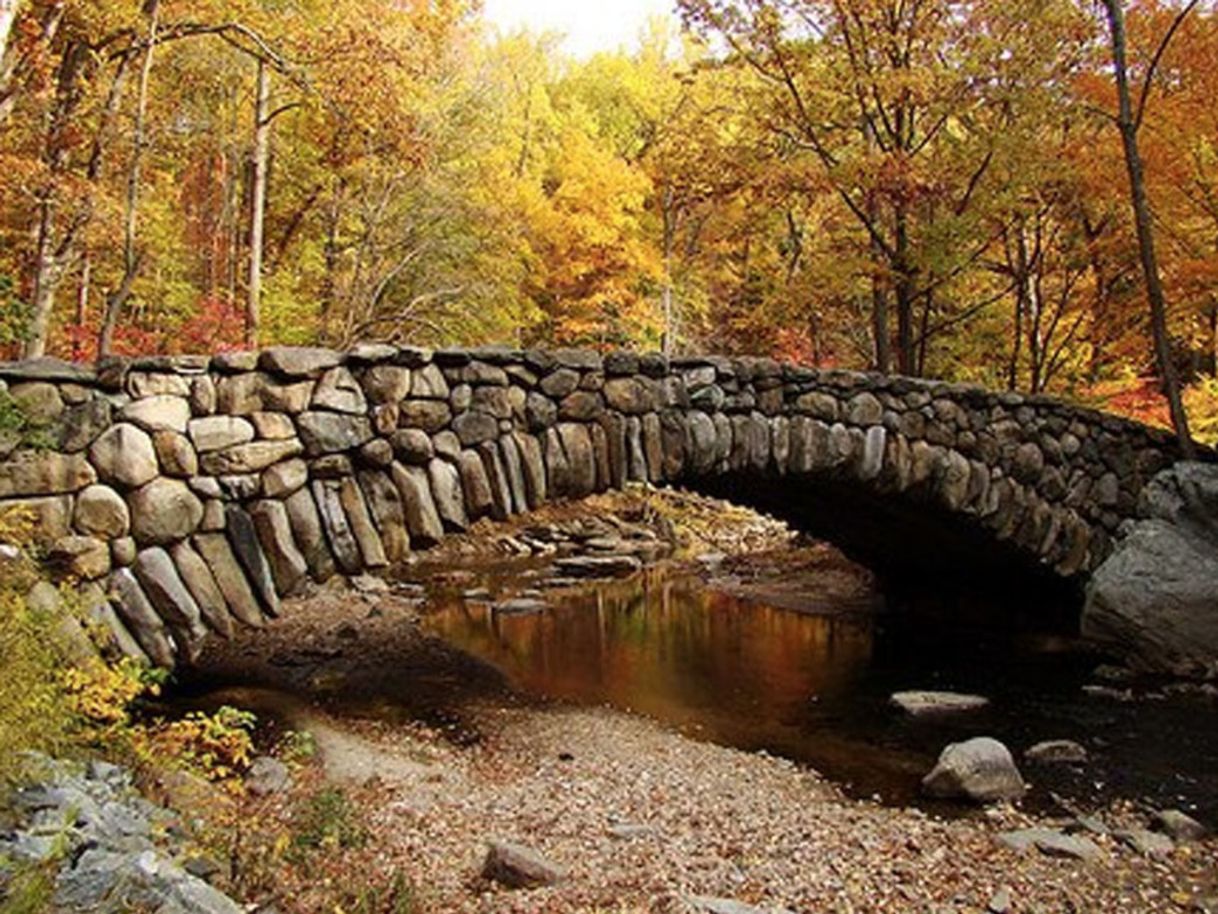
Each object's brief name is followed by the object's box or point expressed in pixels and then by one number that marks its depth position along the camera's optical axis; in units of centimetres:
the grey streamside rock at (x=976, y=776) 609
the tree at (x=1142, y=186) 955
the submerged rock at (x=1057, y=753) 696
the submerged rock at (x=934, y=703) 837
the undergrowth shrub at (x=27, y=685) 277
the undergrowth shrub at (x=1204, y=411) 1202
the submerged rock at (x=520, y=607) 1202
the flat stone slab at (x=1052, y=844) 511
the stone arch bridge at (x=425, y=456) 470
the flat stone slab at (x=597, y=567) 1458
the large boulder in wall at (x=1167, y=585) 892
